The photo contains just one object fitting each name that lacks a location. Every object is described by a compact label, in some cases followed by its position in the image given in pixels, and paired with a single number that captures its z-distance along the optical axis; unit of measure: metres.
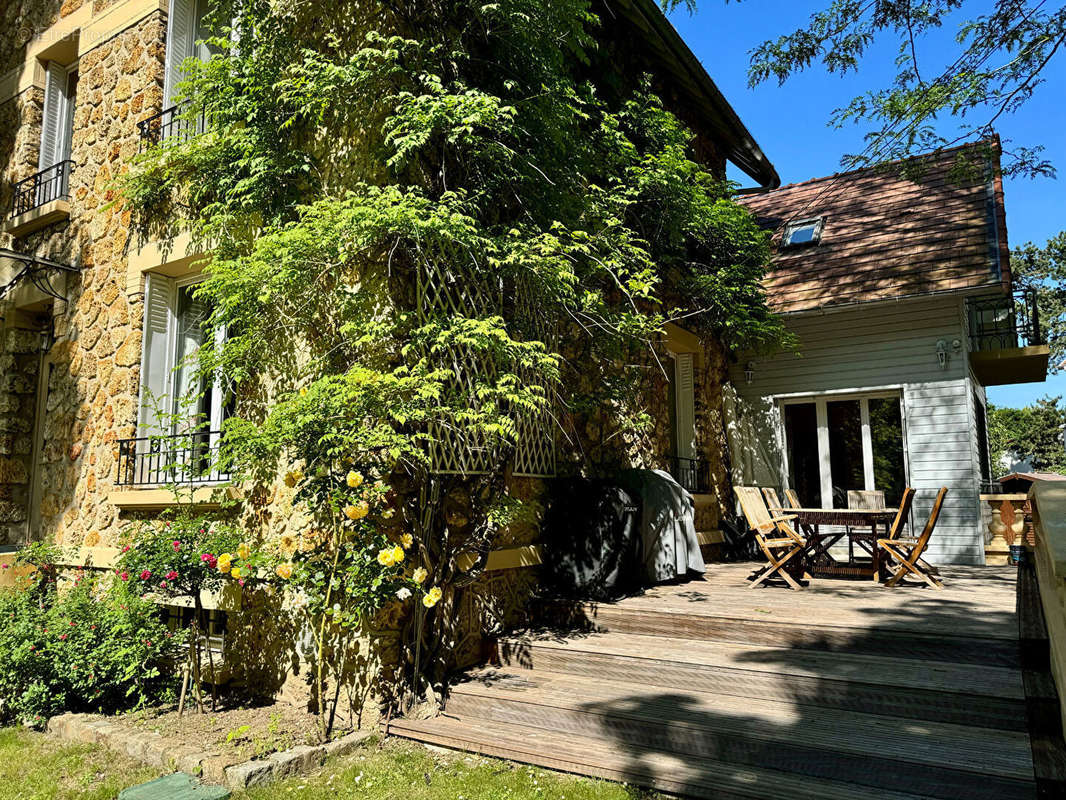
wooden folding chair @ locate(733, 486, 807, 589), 6.44
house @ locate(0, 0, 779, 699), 6.16
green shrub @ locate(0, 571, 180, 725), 4.78
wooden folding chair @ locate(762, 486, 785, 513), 7.43
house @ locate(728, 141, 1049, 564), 9.02
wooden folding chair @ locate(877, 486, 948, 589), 6.23
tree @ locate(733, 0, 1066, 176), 5.57
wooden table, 6.20
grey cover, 6.26
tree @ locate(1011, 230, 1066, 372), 29.66
